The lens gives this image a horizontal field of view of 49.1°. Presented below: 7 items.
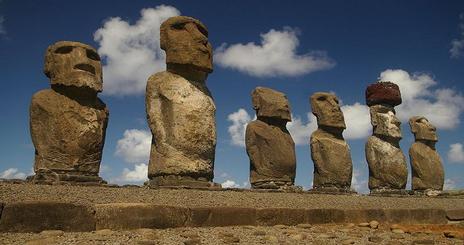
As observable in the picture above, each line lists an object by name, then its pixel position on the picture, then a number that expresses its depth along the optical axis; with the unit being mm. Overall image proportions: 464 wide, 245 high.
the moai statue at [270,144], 12477
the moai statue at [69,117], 8484
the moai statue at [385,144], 16156
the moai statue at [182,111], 9133
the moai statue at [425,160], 17375
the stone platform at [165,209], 5223
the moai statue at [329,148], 14383
